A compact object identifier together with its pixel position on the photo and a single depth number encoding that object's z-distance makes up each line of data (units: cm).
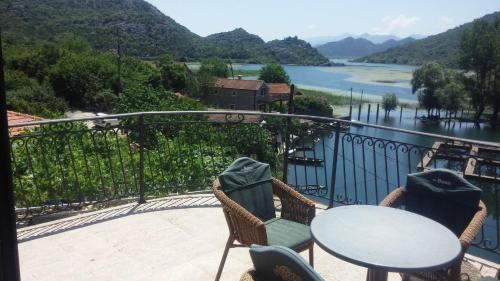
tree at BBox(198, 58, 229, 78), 6700
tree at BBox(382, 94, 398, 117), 6762
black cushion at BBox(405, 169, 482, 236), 275
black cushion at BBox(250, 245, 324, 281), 152
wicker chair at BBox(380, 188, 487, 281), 223
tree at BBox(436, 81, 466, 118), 5675
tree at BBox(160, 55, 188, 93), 5566
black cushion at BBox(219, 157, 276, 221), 303
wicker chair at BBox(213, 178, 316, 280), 258
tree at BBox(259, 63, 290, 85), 7088
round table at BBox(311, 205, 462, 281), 193
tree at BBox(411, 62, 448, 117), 6012
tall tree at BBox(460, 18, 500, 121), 5247
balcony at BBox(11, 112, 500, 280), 321
